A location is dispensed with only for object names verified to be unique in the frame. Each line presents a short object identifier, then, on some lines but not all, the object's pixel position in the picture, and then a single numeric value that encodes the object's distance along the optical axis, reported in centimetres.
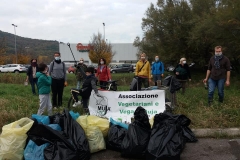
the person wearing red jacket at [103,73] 862
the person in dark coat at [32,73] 1017
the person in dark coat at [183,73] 956
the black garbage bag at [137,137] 400
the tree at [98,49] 3925
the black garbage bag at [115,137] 435
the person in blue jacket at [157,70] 1105
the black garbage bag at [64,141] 374
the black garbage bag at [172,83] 639
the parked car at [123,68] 3965
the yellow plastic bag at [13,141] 388
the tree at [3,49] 3747
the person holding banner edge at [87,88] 635
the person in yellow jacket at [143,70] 862
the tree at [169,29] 2630
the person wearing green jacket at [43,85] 598
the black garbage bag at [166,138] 378
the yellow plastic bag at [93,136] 425
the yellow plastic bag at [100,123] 457
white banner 599
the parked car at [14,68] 3791
